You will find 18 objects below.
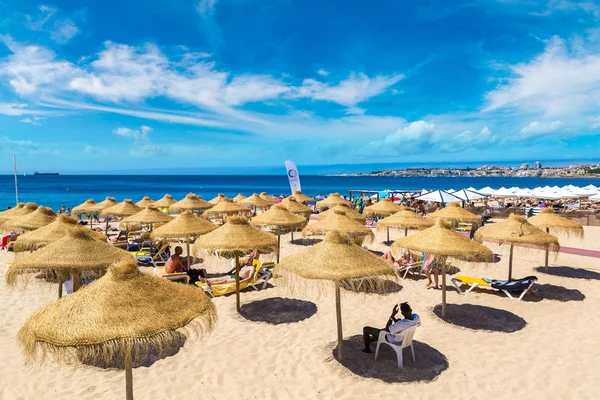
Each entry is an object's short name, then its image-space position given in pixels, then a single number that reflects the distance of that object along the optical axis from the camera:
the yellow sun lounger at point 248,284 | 8.83
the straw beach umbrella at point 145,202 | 19.42
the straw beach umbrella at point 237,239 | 7.47
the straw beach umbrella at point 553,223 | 10.54
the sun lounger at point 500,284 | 8.65
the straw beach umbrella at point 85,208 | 17.14
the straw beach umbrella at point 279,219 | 11.77
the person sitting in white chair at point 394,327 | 5.77
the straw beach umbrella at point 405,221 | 12.32
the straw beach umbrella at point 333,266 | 5.46
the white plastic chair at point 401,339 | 5.69
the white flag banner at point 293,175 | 29.11
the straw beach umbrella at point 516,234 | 8.89
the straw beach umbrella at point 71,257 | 5.76
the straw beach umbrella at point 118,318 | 3.42
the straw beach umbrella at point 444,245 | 7.06
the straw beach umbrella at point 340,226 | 11.51
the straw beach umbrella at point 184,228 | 9.56
